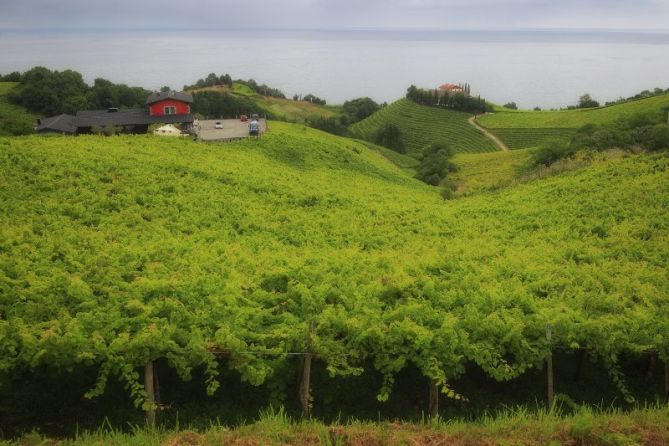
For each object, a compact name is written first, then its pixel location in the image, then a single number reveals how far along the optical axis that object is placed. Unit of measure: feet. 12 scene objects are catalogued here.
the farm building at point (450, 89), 385.09
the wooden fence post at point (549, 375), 33.45
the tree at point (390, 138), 291.38
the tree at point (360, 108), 414.84
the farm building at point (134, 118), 170.50
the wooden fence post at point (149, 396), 29.96
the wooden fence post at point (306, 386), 31.89
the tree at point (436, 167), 195.08
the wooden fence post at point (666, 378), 34.68
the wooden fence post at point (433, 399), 32.40
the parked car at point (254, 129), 145.89
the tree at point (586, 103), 344.65
